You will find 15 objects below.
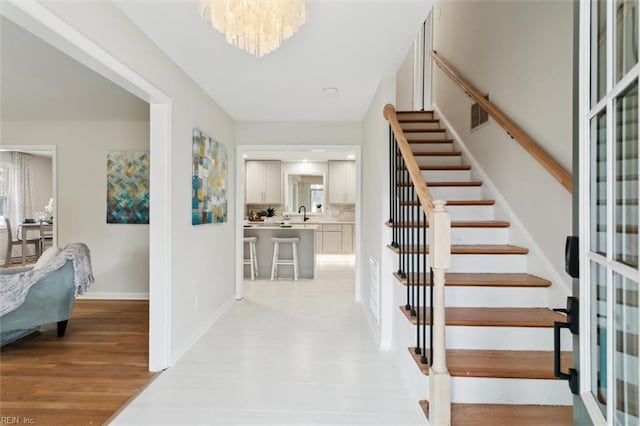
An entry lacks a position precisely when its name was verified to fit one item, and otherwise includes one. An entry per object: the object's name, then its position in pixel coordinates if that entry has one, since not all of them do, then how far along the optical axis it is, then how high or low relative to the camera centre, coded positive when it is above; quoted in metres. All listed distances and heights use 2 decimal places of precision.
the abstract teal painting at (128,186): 4.34 +0.36
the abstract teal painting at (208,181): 2.90 +0.31
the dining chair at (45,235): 6.63 -0.50
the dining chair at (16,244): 6.09 -0.68
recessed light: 3.07 +1.19
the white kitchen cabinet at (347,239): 7.89 -0.67
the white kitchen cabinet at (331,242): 7.93 -0.75
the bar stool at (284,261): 5.29 -0.72
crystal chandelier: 1.51 +0.94
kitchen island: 5.59 -0.65
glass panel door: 0.63 +0.00
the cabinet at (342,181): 8.05 +0.78
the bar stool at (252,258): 5.41 -0.80
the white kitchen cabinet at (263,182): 8.12 +0.77
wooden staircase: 1.58 -0.62
